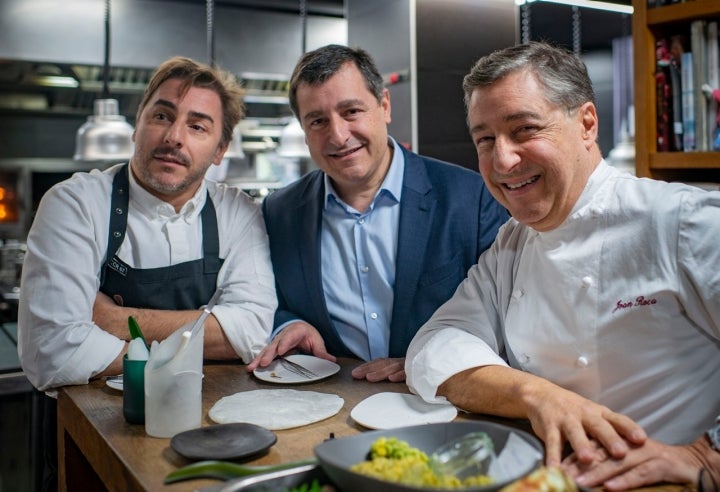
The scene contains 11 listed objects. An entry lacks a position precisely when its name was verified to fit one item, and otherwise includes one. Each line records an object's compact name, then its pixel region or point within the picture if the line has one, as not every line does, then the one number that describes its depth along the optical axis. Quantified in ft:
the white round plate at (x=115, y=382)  5.98
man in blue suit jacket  7.62
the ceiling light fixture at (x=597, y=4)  12.06
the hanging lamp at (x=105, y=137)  12.46
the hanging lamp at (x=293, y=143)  15.71
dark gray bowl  3.31
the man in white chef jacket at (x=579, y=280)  4.83
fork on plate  6.30
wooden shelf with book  8.21
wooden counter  4.39
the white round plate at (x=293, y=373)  6.18
